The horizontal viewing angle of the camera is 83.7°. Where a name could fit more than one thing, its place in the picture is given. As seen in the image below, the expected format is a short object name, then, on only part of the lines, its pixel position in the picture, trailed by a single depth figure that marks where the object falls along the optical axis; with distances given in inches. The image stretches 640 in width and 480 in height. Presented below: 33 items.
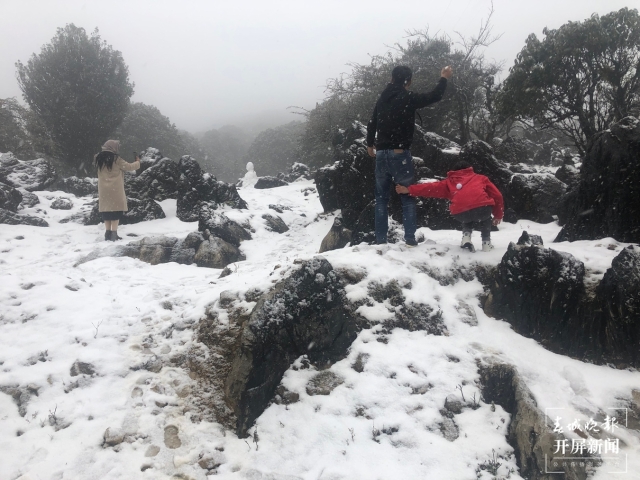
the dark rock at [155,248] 283.8
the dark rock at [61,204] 427.3
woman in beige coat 327.6
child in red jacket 180.7
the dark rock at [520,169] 355.7
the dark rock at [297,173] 737.8
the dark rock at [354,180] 295.6
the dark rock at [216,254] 289.1
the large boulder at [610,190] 163.6
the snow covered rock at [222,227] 325.1
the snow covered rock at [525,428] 102.0
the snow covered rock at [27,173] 475.5
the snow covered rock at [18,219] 352.2
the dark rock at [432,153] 309.0
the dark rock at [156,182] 423.8
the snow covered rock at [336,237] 286.5
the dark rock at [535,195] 257.8
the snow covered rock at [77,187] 548.7
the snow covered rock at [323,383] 137.4
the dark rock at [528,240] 175.8
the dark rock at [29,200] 410.1
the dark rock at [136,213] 378.9
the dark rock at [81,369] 141.6
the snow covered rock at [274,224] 392.8
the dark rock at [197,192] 399.5
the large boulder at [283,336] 134.0
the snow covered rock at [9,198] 375.6
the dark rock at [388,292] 166.1
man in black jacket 189.5
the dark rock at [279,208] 450.9
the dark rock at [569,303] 129.7
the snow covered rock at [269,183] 661.9
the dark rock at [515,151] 434.3
